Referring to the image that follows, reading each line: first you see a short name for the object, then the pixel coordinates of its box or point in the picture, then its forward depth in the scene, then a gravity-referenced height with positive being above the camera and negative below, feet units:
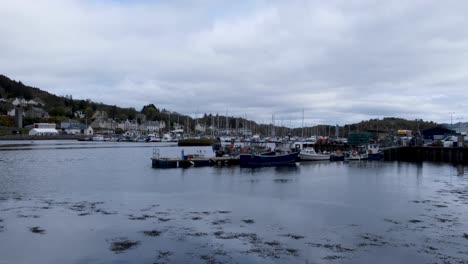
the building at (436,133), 302.25 +1.60
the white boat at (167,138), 477.36 -5.99
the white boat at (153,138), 457.68 -6.36
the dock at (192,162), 148.25 -10.41
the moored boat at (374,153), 219.00 -9.37
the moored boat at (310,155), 192.54 -9.65
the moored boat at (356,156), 210.06 -10.59
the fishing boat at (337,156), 203.56 -10.44
